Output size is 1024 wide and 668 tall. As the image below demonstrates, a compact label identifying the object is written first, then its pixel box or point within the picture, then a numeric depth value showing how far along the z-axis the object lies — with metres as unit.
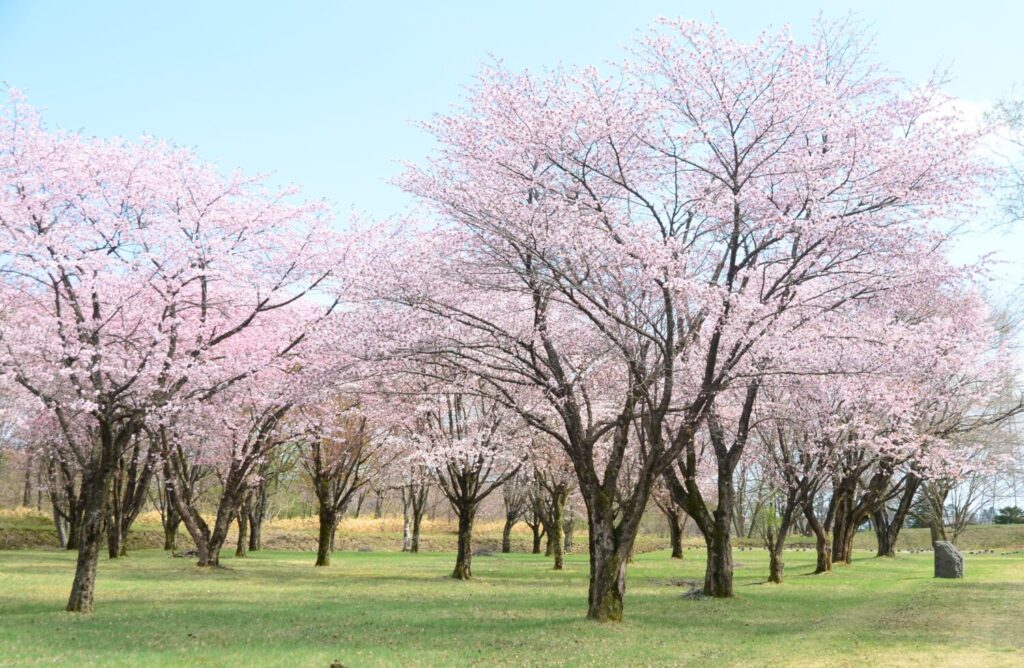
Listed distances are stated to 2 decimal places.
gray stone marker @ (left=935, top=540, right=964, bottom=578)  25.30
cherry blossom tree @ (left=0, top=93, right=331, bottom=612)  15.93
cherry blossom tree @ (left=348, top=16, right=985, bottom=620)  13.94
